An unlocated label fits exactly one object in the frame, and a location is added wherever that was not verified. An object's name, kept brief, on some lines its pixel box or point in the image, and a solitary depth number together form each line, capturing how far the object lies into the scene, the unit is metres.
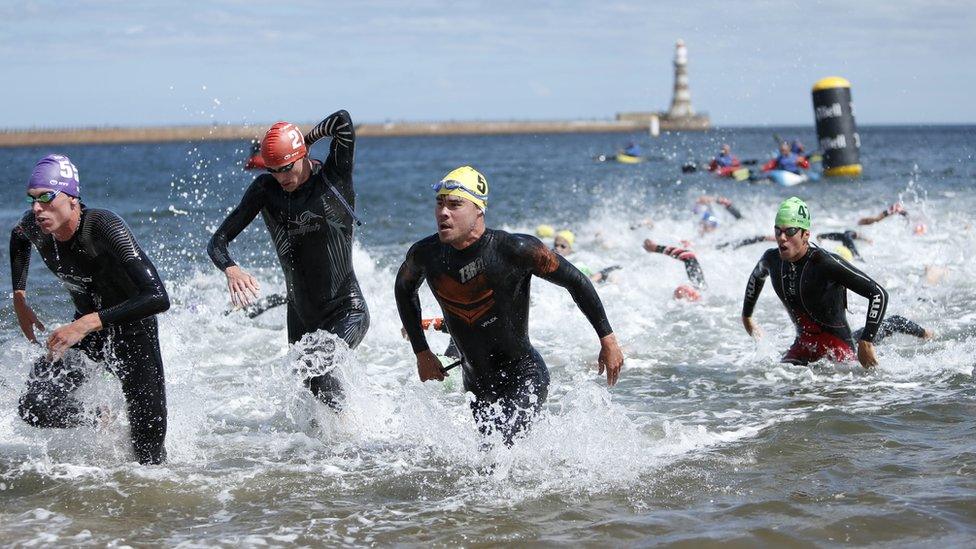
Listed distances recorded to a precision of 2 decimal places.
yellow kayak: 54.25
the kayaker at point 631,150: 53.38
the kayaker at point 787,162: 33.53
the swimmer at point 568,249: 12.74
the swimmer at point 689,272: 12.30
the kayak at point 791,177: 32.59
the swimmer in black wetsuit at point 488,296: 5.60
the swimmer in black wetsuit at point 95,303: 5.61
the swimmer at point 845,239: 13.62
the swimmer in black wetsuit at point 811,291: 7.93
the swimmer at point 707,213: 17.93
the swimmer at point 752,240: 12.54
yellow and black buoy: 30.05
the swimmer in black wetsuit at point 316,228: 6.73
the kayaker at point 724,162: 37.00
